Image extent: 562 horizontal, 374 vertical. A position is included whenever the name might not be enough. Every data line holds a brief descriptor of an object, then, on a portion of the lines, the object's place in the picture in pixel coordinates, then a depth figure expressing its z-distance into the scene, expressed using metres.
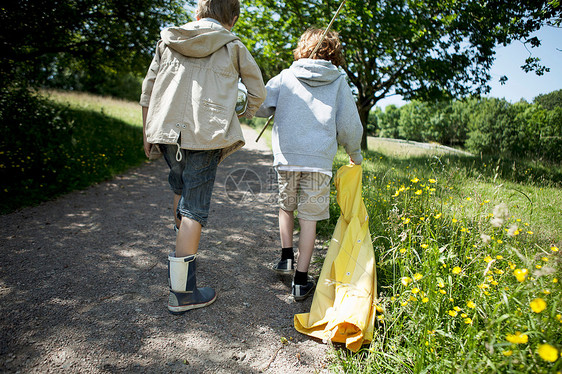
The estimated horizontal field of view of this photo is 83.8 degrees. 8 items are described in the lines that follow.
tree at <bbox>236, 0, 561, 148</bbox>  7.69
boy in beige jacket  2.04
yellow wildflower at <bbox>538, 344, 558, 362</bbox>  1.00
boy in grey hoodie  2.34
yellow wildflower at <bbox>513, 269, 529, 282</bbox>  1.33
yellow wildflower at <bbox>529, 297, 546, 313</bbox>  1.16
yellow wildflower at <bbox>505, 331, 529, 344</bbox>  1.20
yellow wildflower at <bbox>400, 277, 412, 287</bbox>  1.84
